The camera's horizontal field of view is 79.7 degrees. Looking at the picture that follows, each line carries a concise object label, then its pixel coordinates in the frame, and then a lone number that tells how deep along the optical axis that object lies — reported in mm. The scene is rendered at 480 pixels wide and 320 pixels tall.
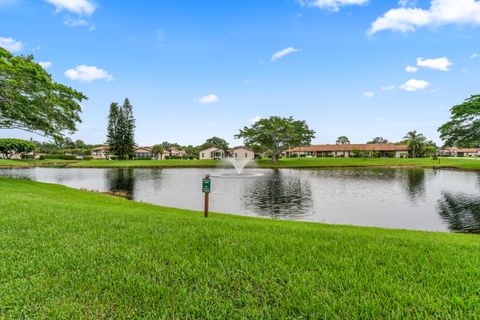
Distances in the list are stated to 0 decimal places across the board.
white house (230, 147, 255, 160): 89375
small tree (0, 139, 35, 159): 78725
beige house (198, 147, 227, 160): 93188
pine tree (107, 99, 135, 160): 82750
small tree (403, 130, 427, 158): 85562
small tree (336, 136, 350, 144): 136375
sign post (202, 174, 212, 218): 9281
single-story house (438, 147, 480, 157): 122438
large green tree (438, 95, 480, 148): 41531
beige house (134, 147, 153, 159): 98875
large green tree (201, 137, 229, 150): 126338
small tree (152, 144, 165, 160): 94600
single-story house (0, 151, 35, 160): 89250
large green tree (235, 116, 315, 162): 66250
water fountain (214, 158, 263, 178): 38466
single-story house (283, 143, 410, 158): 91875
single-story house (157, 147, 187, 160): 102144
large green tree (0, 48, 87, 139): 16359
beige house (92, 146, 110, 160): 98538
